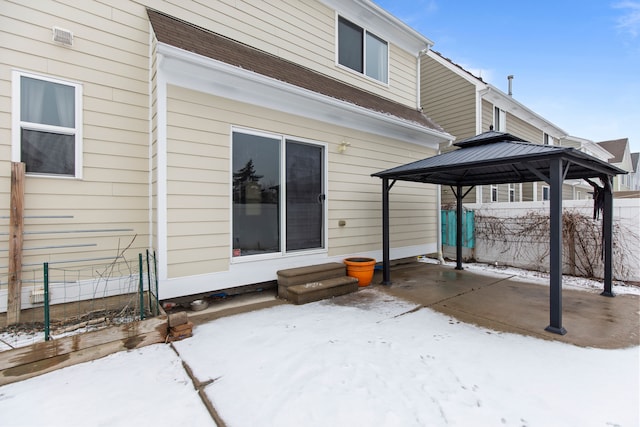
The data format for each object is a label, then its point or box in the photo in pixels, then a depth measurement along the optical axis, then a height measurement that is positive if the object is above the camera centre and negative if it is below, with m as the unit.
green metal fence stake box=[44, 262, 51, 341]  2.43 -0.75
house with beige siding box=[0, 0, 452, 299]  3.28 +1.03
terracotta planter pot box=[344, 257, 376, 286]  5.05 -0.97
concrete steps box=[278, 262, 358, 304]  4.28 -1.08
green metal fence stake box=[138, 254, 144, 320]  3.07 -0.90
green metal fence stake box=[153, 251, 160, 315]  3.30 -0.75
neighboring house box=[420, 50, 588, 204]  9.52 +3.70
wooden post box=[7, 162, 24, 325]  3.02 -0.29
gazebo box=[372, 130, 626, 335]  3.33 +0.66
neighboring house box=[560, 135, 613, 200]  15.83 +1.62
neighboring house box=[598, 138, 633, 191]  24.08 +4.96
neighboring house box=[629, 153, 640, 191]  30.77 +4.44
